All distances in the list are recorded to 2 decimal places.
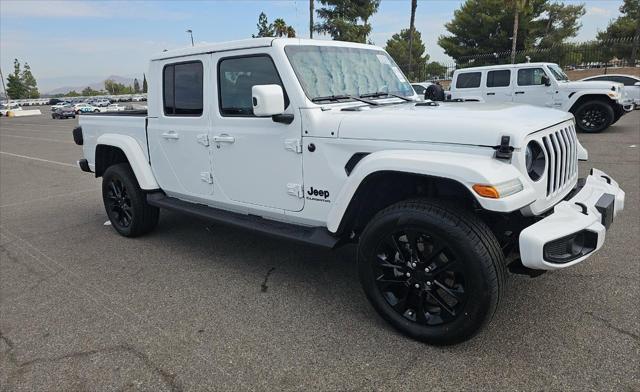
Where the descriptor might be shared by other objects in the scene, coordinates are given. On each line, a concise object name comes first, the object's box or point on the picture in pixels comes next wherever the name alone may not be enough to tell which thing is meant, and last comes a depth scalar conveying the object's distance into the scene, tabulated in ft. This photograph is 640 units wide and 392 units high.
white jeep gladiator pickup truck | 7.97
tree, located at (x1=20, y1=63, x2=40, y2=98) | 328.70
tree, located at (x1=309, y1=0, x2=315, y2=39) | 105.69
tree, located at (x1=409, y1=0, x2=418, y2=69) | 92.58
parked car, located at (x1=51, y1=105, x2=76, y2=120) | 122.11
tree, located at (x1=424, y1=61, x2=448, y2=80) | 117.60
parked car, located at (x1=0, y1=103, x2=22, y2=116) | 161.25
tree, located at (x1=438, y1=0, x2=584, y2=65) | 109.60
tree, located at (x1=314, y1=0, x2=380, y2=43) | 115.14
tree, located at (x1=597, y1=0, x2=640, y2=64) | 103.35
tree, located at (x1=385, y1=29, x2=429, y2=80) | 161.07
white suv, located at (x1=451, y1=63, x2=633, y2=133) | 38.24
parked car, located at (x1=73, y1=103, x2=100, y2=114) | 127.84
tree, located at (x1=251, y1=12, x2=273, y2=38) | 162.74
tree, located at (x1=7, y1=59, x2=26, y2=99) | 312.50
